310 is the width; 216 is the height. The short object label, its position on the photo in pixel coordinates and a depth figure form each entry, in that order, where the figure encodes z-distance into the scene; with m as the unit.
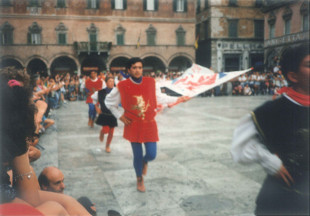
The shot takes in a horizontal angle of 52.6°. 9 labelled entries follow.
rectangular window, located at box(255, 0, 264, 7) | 30.69
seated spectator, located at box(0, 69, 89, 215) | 1.67
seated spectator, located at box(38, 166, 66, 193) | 2.71
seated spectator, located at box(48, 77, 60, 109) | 12.14
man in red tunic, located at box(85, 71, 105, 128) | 9.25
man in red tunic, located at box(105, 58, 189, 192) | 4.04
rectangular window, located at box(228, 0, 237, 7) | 32.52
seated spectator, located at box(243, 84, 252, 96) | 21.58
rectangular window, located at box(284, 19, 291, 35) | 23.06
